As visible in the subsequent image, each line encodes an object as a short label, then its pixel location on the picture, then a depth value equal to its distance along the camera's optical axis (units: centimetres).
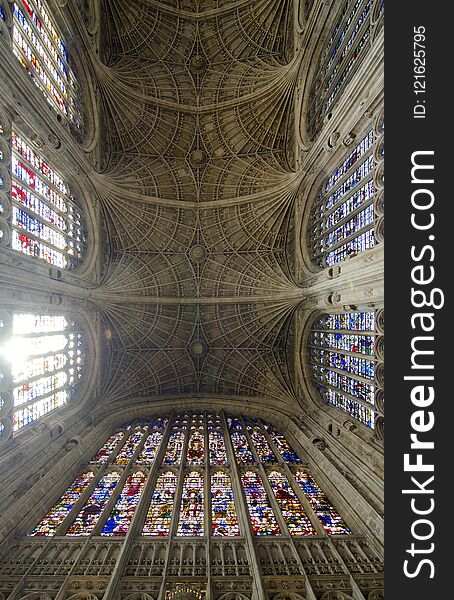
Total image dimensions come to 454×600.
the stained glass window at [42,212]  1289
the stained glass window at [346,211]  1318
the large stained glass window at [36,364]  1252
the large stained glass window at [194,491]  1256
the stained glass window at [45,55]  1216
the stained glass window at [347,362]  1359
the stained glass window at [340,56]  1285
